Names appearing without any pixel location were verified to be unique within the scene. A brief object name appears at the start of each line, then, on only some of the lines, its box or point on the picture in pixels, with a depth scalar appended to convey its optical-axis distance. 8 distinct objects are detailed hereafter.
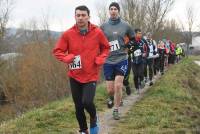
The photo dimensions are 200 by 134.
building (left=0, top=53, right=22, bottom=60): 44.22
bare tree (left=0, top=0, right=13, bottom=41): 42.75
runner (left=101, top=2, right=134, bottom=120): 8.65
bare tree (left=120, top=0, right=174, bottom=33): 32.34
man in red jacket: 6.27
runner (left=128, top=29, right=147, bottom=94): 12.62
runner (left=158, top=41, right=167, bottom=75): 20.44
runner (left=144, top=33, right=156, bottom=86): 15.24
